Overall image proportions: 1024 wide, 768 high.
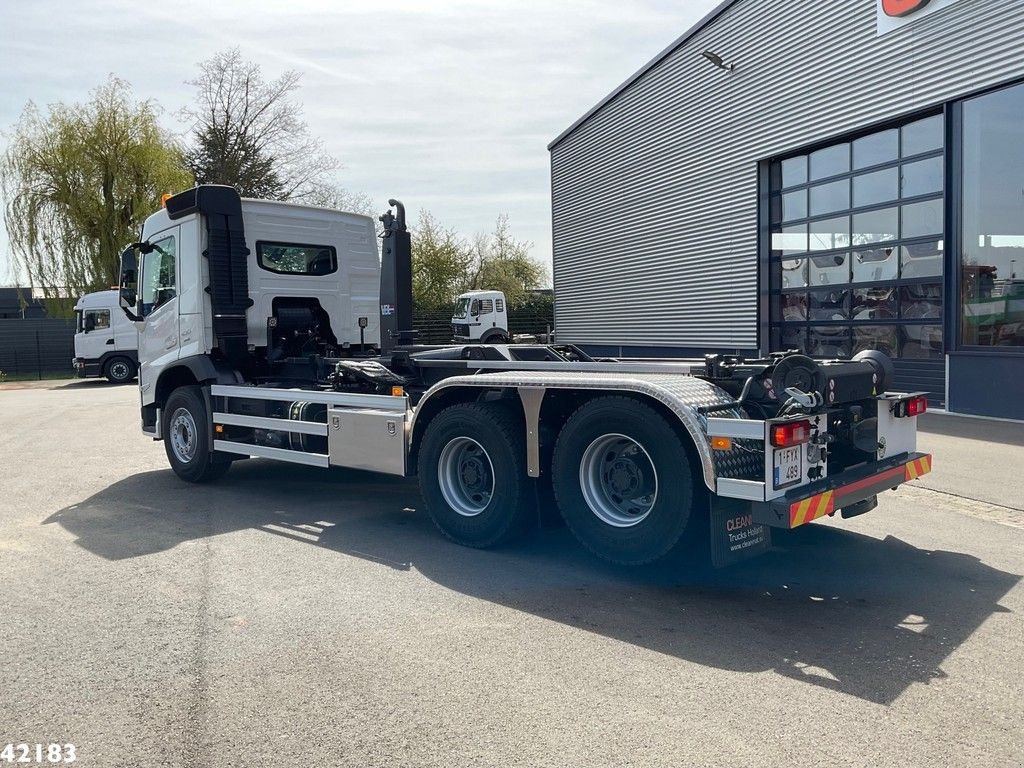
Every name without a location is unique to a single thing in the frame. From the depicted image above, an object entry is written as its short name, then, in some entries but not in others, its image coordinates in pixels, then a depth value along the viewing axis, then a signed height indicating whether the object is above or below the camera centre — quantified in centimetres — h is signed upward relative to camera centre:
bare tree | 4078 +819
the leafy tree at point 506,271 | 4778 +301
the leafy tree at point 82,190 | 3159 +517
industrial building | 1274 +235
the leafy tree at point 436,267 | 4378 +293
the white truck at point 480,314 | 3397 +40
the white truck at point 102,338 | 2695 -17
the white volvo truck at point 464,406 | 513 -60
